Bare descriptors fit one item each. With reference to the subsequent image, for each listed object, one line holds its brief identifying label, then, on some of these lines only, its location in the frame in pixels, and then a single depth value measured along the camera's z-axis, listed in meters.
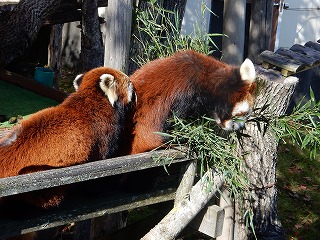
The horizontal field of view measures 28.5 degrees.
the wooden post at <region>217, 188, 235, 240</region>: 5.50
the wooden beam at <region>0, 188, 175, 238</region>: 3.94
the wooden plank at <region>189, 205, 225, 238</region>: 5.00
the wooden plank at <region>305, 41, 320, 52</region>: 8.22
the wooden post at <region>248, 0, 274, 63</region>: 9.95
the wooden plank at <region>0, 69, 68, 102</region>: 7.47
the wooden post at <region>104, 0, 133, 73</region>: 5.28
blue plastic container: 8.43
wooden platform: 5.81
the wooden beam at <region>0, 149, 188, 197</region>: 3.59
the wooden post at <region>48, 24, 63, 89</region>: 9.52
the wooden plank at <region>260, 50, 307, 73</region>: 5.75
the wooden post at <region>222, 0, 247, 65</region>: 8.96
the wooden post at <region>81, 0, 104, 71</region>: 7.44
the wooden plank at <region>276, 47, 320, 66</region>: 6.15
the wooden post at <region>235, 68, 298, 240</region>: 5.73
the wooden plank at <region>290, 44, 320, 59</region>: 6.65
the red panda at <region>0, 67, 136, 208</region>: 4.11
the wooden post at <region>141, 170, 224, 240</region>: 4.56
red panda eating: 4.79
